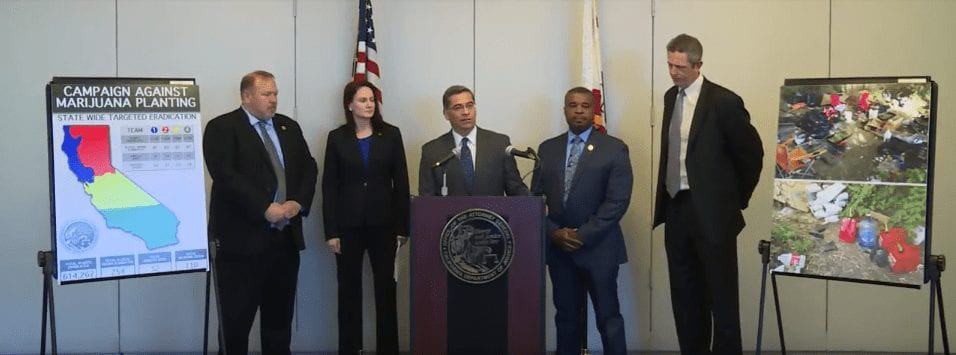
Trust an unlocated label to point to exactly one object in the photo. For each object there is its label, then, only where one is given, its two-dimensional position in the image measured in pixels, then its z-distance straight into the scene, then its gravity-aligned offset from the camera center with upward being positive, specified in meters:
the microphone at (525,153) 4.21 -0.02
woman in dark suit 5.00 -0.28
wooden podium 4.11 -0.54
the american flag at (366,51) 5.38 +0.55
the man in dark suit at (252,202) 4.55 -0.26
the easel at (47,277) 3.95 -0.54
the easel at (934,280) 4.00 -0.55
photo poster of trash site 4.15 -0.13
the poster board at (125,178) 4.05 -0.13
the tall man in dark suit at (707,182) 4.40 -0.15
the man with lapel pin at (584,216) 4.64 -0.32
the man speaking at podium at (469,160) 4.77 -0.06
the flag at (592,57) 5.41 +0.52
